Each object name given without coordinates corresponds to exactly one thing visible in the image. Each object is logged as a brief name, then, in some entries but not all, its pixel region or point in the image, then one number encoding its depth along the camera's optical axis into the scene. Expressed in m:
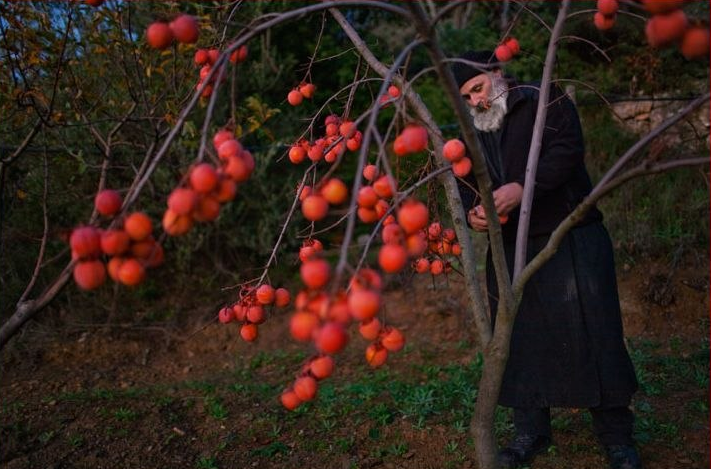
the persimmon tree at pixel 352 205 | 0.91
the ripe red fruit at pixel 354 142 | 1.70
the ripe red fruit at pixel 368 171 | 1.54
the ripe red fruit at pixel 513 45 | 1.62
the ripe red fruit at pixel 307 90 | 1.73
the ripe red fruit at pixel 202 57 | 1.45
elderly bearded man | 1.98
